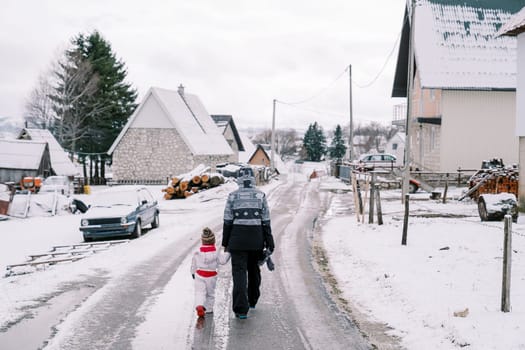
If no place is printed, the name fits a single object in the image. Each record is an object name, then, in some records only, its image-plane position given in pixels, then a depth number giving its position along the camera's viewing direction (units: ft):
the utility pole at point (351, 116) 148.66
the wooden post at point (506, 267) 24.14
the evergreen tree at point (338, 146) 355.77
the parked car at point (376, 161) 121.95
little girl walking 26.37
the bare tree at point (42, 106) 173.58
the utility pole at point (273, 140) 177.37
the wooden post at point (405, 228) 43.82
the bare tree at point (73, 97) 169.99
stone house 155.63
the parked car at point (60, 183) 102.94
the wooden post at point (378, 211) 54.94
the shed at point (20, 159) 130.31
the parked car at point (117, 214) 57.11
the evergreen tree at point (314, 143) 380.99
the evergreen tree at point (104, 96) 181.47
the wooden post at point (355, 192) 63.00
